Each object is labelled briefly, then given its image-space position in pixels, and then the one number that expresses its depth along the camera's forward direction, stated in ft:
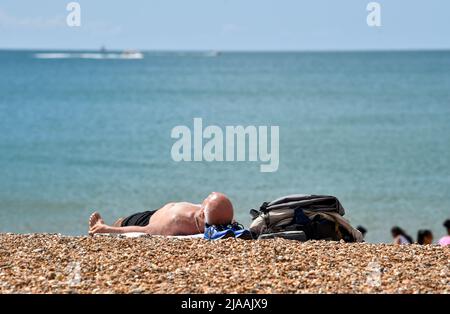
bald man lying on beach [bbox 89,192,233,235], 29.73
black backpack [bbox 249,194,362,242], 29.27
